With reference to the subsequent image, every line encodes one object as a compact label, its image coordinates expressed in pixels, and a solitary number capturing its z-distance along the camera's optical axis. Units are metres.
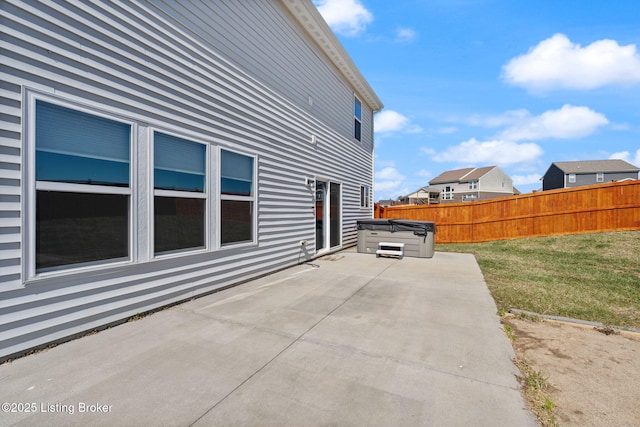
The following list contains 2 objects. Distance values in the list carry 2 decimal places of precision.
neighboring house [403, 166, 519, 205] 36.12
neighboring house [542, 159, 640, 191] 30.02
